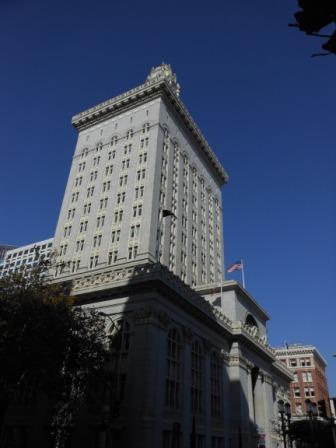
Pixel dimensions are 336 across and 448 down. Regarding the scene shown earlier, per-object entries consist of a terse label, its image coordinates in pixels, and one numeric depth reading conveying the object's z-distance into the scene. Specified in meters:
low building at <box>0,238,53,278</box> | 146.77
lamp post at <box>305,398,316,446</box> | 36.87
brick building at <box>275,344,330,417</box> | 110.00
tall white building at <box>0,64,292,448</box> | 34.62
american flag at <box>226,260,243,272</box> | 52.78
